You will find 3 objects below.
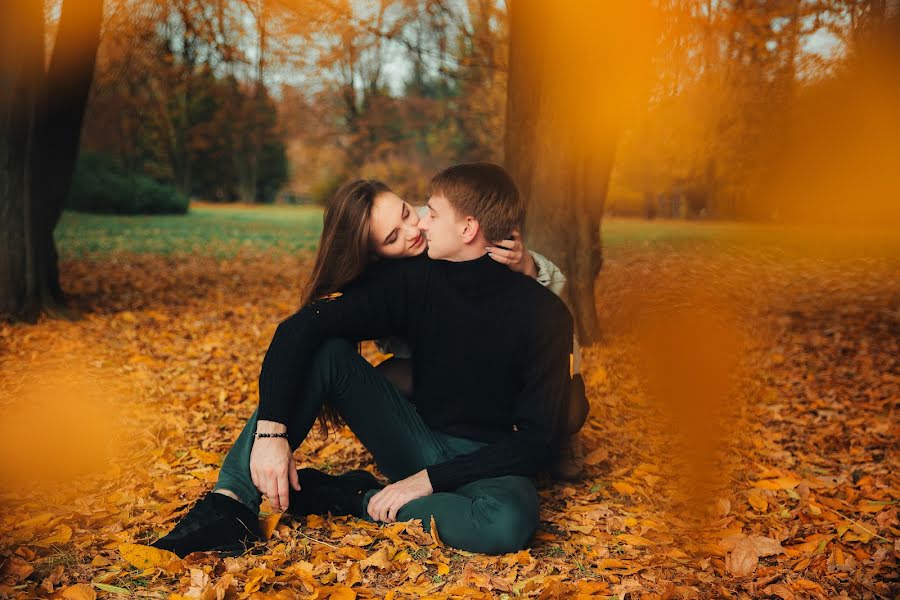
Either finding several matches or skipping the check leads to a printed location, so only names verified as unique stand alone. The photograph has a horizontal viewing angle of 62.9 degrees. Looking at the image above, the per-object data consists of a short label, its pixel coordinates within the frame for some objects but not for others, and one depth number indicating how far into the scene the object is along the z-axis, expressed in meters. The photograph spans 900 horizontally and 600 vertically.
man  2.65
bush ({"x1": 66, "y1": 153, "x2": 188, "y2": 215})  19.28
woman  2.92
